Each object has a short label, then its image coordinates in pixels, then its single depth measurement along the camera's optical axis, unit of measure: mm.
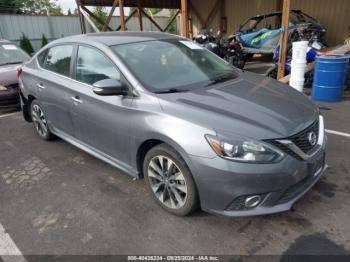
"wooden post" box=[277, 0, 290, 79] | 6616
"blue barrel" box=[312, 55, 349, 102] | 5594
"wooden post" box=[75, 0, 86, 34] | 13866
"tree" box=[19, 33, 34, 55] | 16214
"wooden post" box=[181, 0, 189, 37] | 8312
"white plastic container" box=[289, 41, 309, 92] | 5832
